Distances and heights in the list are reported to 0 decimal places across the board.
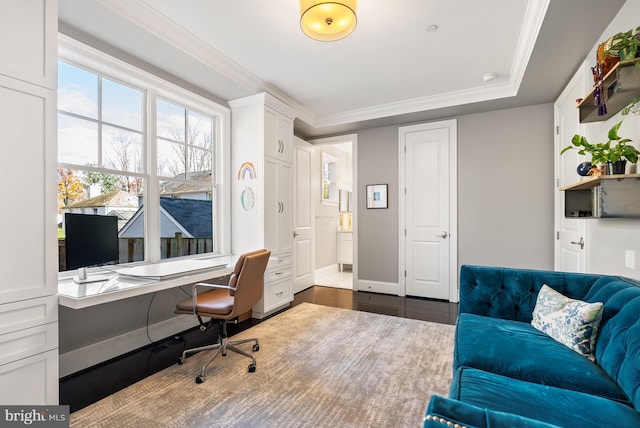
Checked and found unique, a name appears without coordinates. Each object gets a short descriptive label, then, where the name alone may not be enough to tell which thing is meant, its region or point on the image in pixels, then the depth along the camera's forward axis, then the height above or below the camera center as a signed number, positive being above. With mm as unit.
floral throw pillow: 1519 -578
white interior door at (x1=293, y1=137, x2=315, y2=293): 4484 -85
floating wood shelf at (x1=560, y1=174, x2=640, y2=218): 1671 +109
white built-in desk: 1777 -483
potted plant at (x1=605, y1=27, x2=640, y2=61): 1525 +872
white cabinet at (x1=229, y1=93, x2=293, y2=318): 3490 +339
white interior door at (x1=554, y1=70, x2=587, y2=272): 2740 +387
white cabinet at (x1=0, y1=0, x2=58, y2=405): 1520 +43
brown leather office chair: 2283 -709
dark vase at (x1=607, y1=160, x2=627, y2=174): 1700 +269
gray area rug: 1737 -1181
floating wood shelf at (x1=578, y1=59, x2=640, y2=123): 1534 +691
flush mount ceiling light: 1861 +1259
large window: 2342 +530
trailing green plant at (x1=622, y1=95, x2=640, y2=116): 1614 +598
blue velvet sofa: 1034 -706
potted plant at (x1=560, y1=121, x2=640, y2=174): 1654 +340
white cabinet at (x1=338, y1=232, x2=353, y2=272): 6113 -692
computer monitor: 1970 -182
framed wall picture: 4605 +288
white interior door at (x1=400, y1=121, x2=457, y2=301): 4164 +42
